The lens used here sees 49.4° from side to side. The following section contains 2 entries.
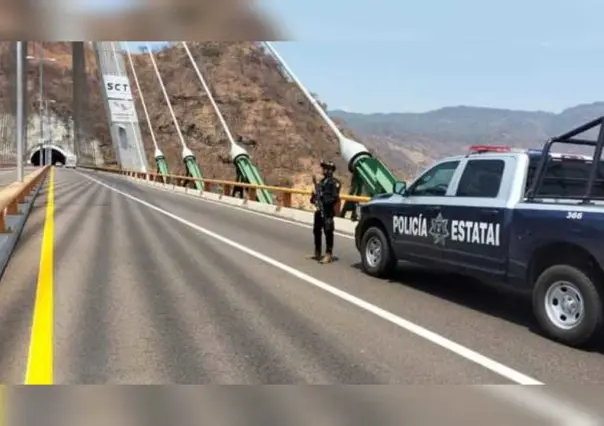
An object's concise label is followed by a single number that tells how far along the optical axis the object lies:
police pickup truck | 5.89
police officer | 10.77
